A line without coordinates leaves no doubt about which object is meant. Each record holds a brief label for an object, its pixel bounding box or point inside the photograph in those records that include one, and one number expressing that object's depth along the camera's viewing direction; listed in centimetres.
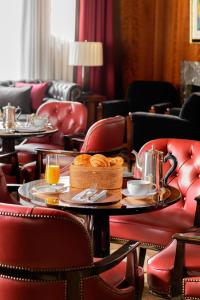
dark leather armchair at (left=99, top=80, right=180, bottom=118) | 881
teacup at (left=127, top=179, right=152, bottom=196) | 324
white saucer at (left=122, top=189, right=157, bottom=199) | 321
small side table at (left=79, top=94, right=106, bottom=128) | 850
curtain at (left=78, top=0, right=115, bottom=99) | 889
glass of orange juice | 343
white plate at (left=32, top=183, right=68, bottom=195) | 325
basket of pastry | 329
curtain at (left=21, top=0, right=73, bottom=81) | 870
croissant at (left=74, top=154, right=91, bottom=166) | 334
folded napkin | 308
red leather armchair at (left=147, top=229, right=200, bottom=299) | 290
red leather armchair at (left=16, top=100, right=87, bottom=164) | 609
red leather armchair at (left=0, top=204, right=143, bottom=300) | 238
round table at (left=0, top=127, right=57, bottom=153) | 542
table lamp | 817
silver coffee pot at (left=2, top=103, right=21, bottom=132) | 557
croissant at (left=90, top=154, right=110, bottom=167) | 330
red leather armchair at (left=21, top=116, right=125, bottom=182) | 489
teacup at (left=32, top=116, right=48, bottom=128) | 574
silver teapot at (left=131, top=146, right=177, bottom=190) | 343
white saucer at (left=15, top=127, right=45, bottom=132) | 559
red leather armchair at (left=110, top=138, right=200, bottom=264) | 366
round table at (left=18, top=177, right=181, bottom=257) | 300
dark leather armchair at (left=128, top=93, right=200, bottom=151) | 661
